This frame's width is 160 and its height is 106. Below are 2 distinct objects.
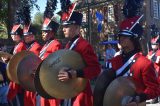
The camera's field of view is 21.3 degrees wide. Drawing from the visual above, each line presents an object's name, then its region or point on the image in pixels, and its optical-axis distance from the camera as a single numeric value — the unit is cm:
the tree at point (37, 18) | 6409
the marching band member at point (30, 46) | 659
